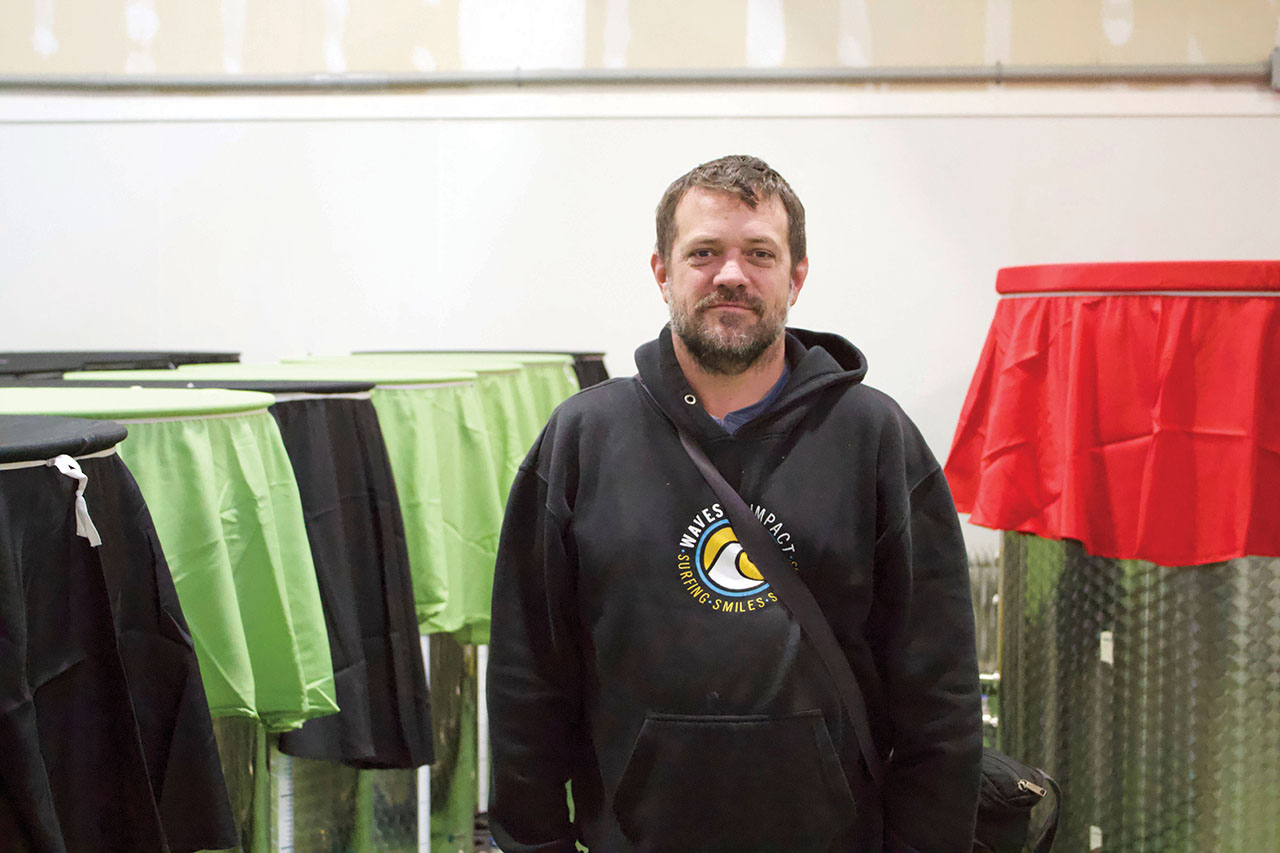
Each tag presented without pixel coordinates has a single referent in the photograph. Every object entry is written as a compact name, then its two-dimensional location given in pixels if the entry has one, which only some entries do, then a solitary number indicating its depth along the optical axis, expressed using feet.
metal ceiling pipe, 12.05
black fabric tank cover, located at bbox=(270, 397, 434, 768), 6.18
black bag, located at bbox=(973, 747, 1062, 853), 6.35
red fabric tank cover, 6.61
